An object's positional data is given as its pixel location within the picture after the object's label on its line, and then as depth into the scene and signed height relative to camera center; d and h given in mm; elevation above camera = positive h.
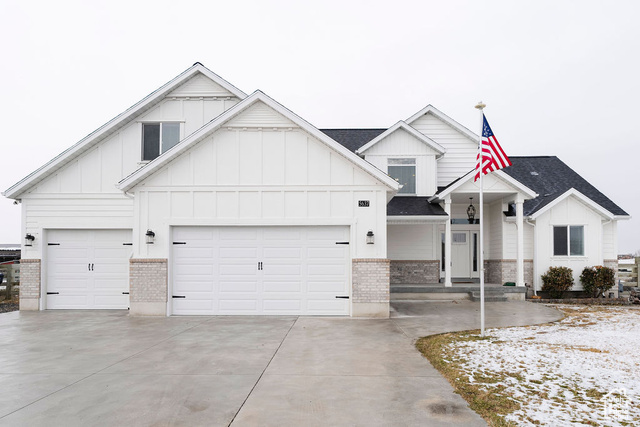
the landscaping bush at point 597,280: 15148 -1694
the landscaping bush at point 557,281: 15281 -1747
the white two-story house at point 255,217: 11359 +555
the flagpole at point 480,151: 8667 +1853
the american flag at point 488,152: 9094 +1860
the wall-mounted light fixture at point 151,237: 11219 -89
